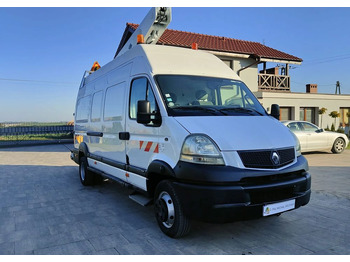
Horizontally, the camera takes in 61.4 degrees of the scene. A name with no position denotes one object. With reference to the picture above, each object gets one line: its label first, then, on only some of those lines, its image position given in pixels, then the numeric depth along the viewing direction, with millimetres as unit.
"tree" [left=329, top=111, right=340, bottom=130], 19380
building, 16953
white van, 3297
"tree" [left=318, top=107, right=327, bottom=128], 19156
